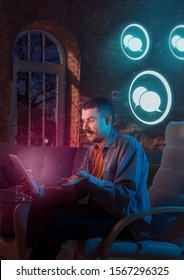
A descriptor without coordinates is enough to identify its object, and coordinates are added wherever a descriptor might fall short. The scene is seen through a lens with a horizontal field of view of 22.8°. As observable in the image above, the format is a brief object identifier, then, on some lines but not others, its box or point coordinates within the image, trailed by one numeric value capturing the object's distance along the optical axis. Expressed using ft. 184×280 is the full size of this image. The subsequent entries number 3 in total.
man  7.78
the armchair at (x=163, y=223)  7.99
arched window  22.27
